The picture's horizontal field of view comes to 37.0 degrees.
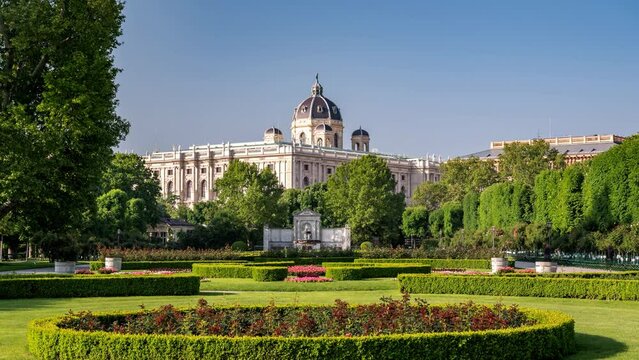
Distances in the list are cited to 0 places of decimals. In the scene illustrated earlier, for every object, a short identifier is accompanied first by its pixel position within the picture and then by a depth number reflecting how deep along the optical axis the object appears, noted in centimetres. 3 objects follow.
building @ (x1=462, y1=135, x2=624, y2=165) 12612
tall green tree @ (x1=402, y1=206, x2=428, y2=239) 8762
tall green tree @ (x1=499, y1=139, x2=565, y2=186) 9119
